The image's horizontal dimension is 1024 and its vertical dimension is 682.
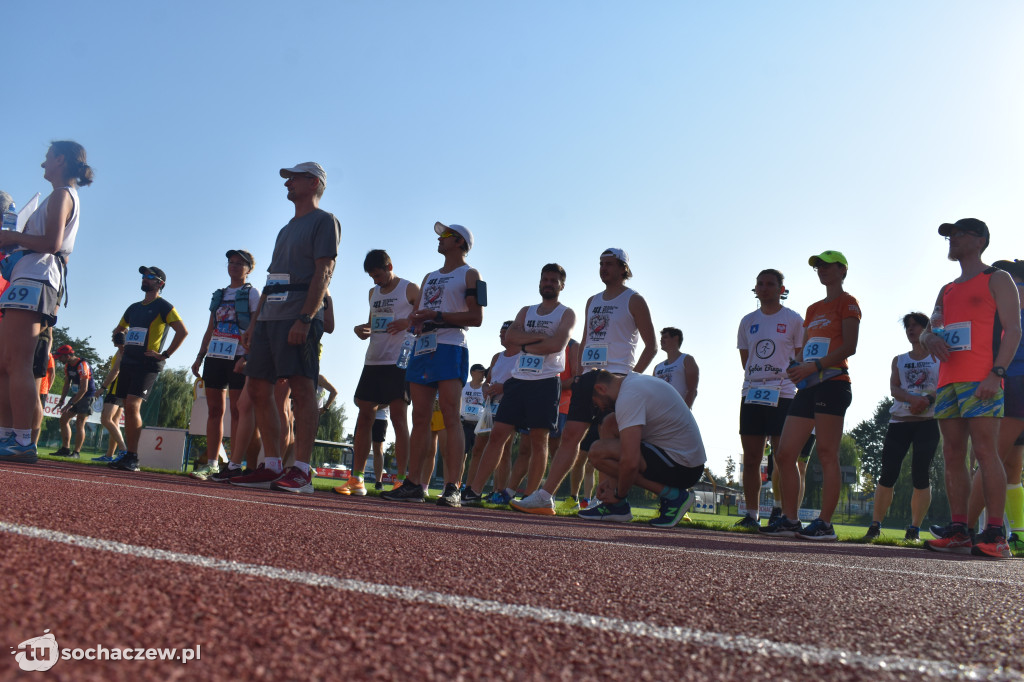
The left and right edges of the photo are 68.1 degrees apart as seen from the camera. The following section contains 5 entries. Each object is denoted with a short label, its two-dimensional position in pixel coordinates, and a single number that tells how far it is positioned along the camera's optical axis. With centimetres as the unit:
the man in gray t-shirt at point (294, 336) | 541
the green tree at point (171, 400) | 3591
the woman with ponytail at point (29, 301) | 528
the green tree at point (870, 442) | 7225
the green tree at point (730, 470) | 8047
